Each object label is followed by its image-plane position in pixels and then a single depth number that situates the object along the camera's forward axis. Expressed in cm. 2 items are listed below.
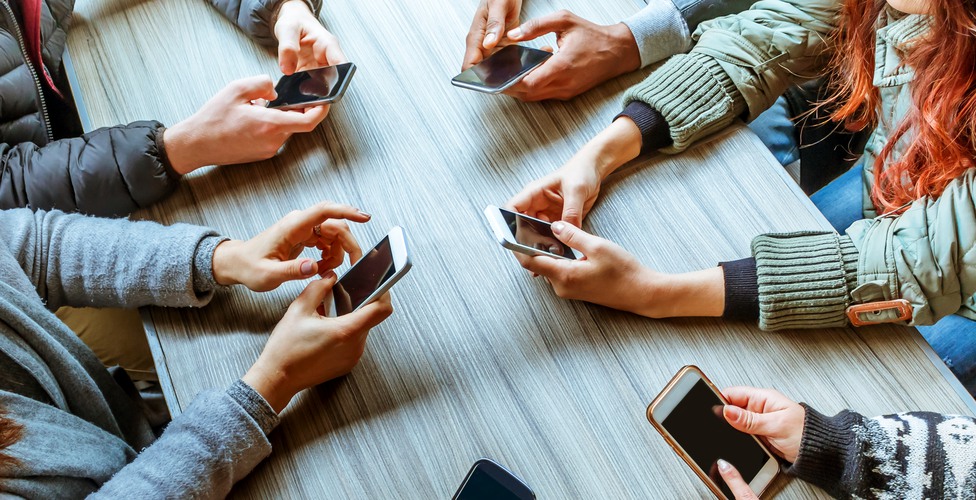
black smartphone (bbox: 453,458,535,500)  72
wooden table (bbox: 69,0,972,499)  76
